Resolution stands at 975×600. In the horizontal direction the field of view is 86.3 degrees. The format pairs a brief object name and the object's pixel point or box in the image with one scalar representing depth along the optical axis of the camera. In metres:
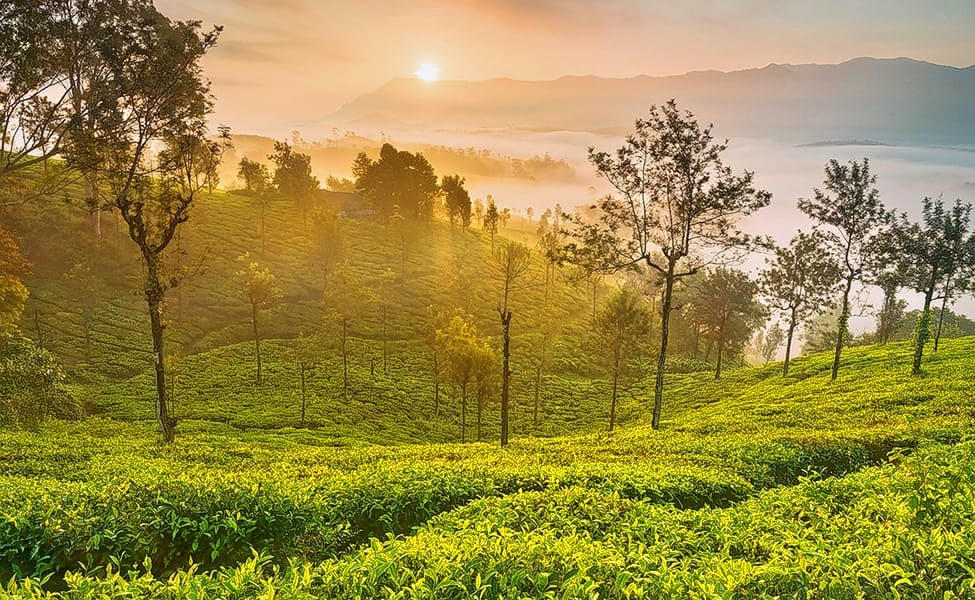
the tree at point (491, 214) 121.84
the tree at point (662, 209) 27.33
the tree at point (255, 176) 113.38
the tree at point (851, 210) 41.81
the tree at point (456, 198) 131.25
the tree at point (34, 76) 17.12
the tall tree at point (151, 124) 22.02
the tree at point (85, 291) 57.56
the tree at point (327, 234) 81.31
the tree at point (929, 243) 41.47
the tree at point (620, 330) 42.69
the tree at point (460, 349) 36.44
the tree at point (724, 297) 72.81
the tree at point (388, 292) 84.20
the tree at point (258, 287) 51.34
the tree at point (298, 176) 114.04
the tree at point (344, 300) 51.81
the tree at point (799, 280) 58.97
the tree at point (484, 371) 36.34
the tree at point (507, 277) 26.59
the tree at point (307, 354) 47.34
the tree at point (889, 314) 86.91
